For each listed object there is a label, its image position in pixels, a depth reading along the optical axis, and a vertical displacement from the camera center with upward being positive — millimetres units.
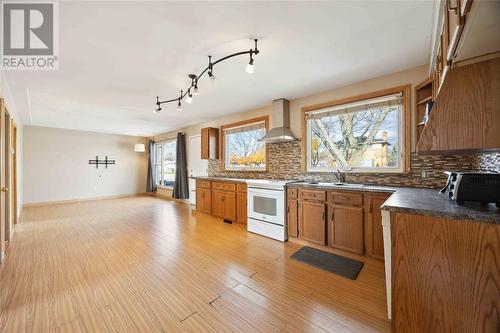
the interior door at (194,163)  5869 +139
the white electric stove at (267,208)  3207 -718
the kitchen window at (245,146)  4414 +513
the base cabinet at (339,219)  2443 -730
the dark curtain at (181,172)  6195 -143
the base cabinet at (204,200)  4725 -813
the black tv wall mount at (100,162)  7015 +230
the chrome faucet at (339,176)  3178 -162
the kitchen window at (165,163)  7672 +186
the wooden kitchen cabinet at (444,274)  1088 -660
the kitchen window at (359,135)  2799 +491
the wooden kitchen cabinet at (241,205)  3865 -762
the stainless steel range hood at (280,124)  3631 +816
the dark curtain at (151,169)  7918 -48
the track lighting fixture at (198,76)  2054 +1251
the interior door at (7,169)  3053 +2
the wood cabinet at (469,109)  1234 +381
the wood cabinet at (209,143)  5156 +635
